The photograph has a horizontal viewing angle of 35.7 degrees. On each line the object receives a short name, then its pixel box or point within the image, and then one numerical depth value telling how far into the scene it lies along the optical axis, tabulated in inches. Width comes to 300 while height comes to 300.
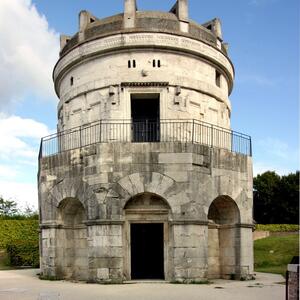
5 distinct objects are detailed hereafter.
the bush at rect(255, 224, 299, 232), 1824.6
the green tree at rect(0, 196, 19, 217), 2529.5
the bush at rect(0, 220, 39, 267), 1202.6
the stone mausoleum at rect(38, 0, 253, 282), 709.9
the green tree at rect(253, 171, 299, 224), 2292.1
